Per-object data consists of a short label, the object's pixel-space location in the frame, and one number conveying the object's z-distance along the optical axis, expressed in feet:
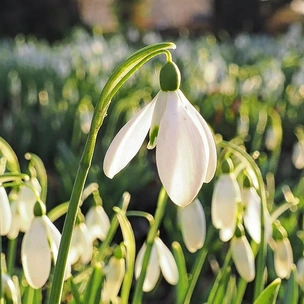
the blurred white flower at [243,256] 1.19
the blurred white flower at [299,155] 1.66
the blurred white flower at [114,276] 1.19
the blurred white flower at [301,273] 1.27
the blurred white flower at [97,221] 1.31
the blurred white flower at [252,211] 1.20
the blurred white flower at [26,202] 1.19
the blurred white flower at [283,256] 1.23
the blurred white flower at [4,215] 1.09
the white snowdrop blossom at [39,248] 1.06
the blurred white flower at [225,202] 1.15
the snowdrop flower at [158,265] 1.25
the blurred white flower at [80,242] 1.22
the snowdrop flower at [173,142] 0.92
